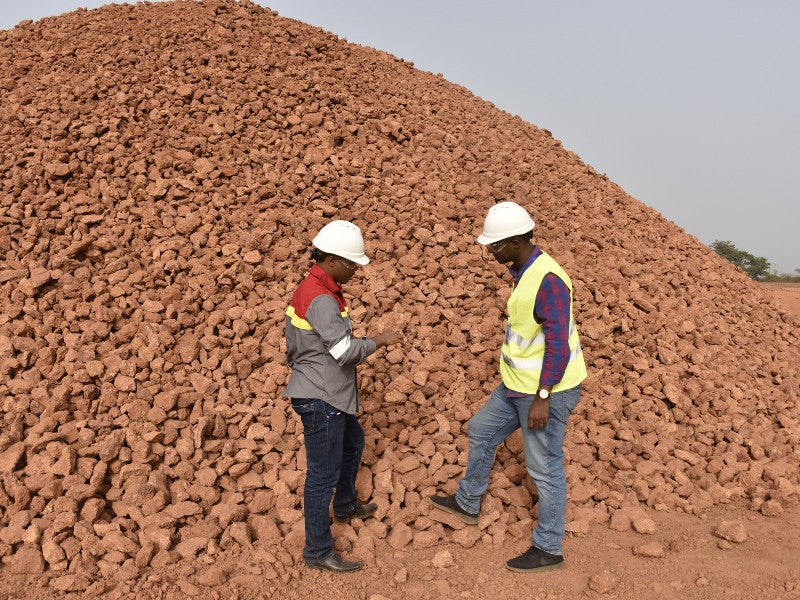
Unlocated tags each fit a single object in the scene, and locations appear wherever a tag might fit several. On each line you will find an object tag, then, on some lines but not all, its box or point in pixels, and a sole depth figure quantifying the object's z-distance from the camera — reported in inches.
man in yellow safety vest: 101.6
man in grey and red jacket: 101.9
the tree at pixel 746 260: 880.3
